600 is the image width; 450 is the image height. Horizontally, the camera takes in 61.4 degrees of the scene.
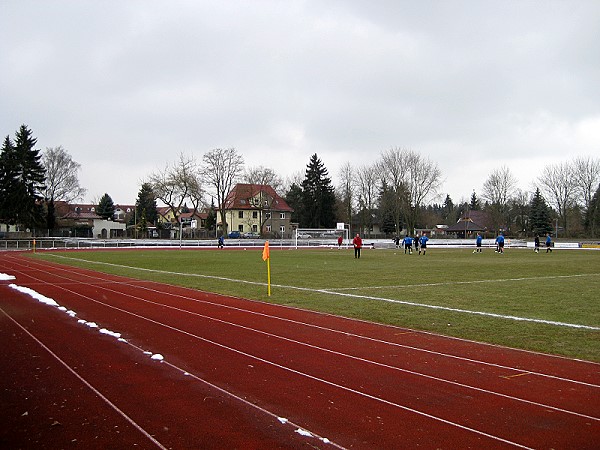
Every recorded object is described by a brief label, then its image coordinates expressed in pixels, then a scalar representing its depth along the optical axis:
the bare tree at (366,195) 100.48
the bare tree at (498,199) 95.19
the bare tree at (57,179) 80.19
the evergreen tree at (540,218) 89.44
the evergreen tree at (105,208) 109.25
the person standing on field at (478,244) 49.16
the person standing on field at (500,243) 48.00
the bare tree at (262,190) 92.56
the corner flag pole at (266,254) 15.96
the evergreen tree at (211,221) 105.78
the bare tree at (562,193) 88.06
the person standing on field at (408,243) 47.38
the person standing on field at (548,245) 49.45
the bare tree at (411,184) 89.88
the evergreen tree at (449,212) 147.12
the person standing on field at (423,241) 44.81
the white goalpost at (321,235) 71.31
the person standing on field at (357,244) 40.31
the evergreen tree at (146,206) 101.94
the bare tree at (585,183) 86.19
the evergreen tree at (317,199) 98.69
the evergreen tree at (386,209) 92.84
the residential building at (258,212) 98.19
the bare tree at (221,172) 83.44
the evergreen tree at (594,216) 83.87
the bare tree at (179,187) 82.12
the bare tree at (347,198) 102.06
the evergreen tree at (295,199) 105.00
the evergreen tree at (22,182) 69.06
